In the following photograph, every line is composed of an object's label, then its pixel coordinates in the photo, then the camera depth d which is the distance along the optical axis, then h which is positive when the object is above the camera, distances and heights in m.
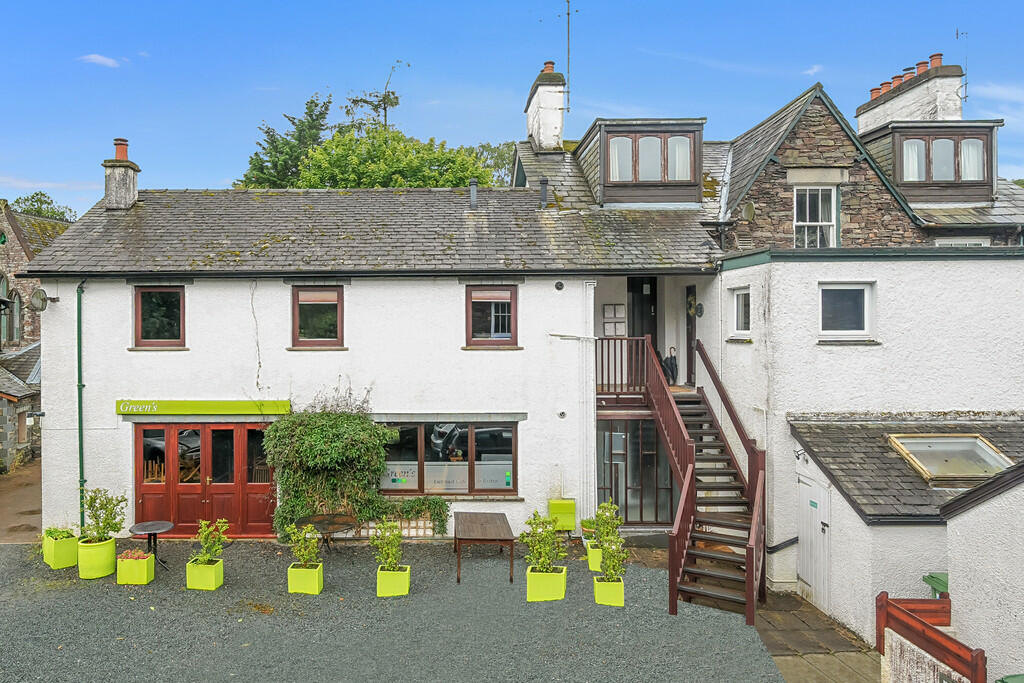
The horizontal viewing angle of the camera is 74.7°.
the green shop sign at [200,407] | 13.61 -1.24
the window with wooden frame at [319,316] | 13.95 +0.63
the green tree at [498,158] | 49.25 +13.82
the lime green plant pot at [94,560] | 11.47 -3.65
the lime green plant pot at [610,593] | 10.36 -3.83
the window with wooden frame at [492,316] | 14.02 +0.63
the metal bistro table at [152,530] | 11.69 -3.20
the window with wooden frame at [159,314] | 13.88 +0.68
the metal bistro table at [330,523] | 12.25 -3.27
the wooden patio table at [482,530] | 11.66 -3.35
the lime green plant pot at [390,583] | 10.81 -3.82
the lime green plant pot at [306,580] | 10.91 -3.81
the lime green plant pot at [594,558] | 11.88 -3.76
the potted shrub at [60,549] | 12.04 -3.64
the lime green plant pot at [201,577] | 11.02 -3.79
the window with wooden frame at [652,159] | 16.22 +4.53
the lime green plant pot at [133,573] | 11.23 -3.78
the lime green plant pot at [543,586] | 10.55 -3.78
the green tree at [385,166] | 29.97 +8.19
